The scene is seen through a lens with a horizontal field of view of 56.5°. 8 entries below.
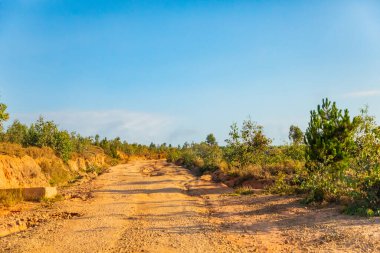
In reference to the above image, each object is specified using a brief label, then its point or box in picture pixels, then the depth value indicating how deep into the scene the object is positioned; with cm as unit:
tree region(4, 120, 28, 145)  3246
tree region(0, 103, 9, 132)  1748
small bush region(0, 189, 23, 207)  1438
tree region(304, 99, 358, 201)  1595
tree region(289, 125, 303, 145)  5704
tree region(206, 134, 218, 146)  8526
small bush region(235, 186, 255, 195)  1786
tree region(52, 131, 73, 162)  3119
